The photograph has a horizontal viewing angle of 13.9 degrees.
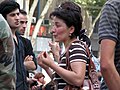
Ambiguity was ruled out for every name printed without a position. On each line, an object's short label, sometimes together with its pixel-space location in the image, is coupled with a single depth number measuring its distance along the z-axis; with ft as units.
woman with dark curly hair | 12.94
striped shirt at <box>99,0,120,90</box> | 10.04
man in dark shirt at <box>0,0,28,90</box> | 17.06
